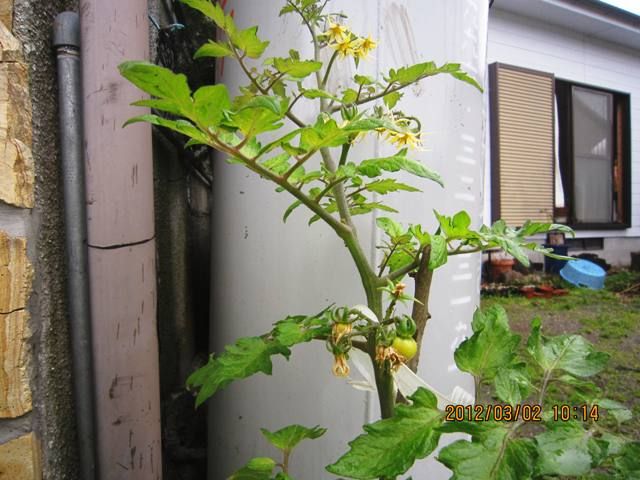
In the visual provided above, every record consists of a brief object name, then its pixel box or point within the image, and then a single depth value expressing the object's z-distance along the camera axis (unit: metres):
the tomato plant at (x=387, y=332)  0.36
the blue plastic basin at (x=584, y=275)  4.14
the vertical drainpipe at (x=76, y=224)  0.66
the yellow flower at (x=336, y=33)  0.59
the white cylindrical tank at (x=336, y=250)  0.76
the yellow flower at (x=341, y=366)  0.45
